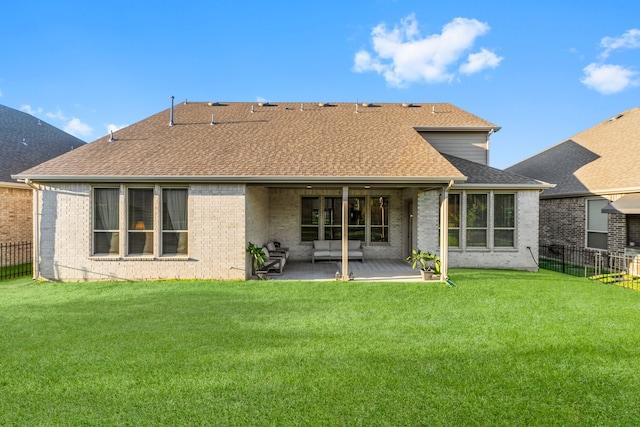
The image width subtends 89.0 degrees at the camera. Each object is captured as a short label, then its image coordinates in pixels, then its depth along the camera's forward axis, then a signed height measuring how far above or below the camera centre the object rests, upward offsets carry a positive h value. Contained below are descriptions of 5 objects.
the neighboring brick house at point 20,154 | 12.81 +2.79
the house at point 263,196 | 9.84 +0.64
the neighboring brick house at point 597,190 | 11.96 +1.07
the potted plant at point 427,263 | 10.09 -1.59
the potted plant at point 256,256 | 10.10 -1.33
